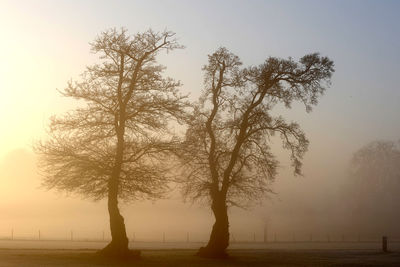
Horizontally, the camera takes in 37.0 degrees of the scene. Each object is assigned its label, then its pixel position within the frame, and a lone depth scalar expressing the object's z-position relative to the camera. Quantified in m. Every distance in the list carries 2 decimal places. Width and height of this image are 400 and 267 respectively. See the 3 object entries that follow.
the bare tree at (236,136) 41.12
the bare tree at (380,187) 110.19
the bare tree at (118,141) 34.88
